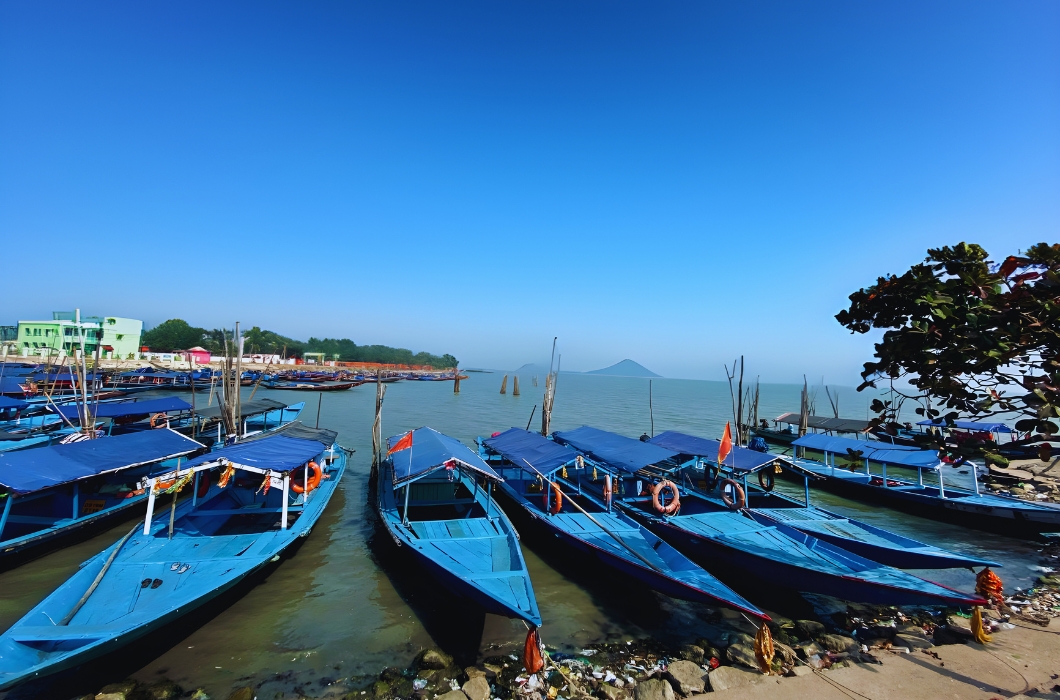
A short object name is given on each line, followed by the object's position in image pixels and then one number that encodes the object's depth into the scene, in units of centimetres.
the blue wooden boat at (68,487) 1058
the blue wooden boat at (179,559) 655
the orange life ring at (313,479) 1333
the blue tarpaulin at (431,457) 1176
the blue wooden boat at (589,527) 912
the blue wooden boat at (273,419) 2741
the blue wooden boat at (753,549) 916
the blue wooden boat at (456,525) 852
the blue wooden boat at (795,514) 1066
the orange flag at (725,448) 1319
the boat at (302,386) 6556
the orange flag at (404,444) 1353
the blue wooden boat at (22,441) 1786
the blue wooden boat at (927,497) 1541
